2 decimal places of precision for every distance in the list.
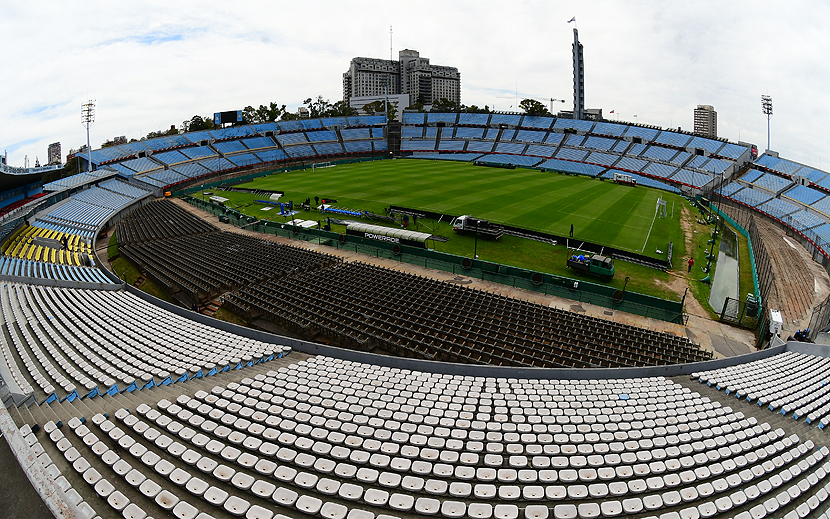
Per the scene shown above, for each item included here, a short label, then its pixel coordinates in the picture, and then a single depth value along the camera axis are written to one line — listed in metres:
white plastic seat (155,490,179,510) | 8.65
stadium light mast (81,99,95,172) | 61.56
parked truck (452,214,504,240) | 39.25
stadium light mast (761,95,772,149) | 73.50
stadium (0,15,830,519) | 9.54
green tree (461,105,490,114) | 112.91
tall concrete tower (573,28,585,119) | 104.44
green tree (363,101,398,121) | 139.43
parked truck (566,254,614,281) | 31.52
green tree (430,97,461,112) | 130.98
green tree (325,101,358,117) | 139.39
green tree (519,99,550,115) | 110.07
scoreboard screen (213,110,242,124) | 97.69
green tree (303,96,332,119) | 150.12
